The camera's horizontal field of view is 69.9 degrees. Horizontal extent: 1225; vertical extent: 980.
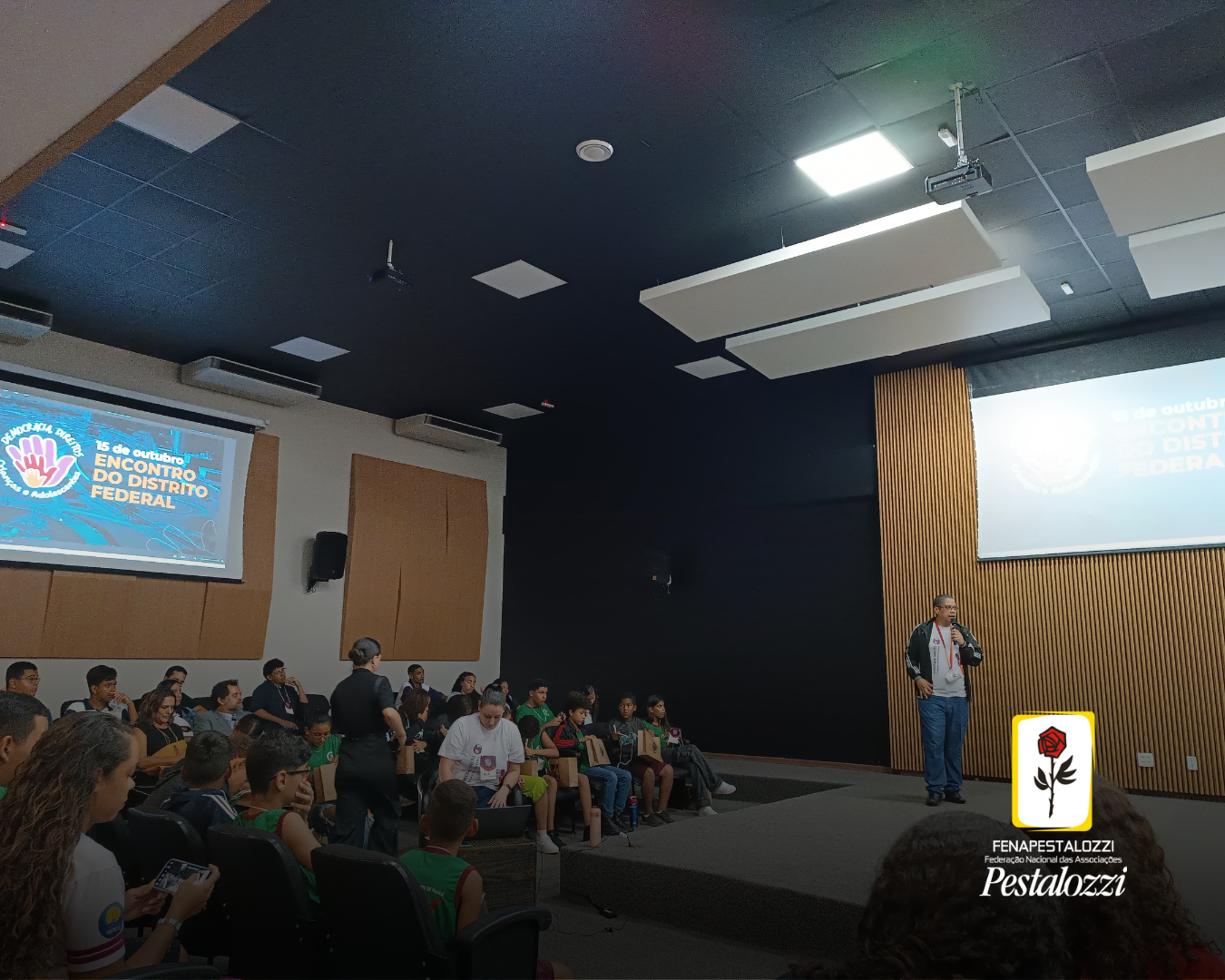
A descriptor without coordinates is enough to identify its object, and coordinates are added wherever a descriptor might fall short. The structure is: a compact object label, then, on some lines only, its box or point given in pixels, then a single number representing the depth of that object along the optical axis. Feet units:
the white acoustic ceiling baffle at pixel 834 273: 15.58
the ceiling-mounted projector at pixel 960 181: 13.53
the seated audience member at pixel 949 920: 3.36
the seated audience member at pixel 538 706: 23.67
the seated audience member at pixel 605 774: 19.88
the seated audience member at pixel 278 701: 23.25
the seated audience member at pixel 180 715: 18.72
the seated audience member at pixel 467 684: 27.81
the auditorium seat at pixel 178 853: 8.83
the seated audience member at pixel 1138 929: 4.36
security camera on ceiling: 18.56
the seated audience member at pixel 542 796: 17.90
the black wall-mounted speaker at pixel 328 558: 28.35
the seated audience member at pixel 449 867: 7.99
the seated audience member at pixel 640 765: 21.47
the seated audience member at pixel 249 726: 15.43
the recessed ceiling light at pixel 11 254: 18.79
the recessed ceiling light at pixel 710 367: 25.57
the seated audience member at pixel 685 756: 23.04
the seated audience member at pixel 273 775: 9.34
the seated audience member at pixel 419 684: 27.55
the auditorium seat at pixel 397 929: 7.14
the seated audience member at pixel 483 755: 16.05
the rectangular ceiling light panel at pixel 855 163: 15.11
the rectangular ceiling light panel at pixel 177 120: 13.84
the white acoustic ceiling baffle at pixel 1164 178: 13.12
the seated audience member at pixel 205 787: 9.68
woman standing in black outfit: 14.88
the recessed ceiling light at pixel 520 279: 19.83
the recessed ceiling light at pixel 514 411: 30.24
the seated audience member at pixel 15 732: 7.58
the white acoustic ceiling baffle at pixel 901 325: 18.75
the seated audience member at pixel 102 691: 19.84
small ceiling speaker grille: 15.11
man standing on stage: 18.81
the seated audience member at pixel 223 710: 19.77
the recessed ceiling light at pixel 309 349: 24.43
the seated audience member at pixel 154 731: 15.99
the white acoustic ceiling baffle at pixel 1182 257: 16.21
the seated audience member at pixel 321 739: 17.81
